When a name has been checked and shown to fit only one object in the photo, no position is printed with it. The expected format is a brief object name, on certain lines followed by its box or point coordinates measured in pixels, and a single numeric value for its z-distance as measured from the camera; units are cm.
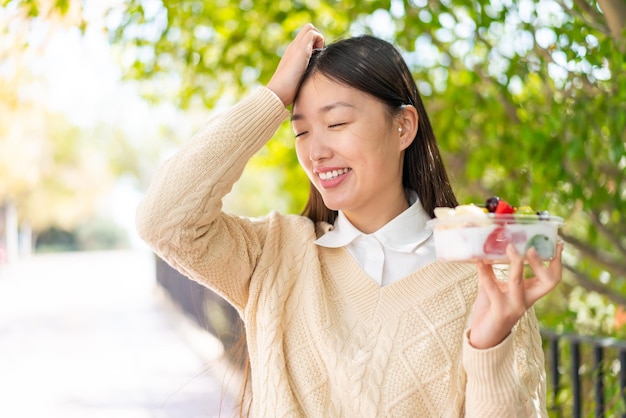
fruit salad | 165
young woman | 204
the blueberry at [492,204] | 172
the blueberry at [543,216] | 168
